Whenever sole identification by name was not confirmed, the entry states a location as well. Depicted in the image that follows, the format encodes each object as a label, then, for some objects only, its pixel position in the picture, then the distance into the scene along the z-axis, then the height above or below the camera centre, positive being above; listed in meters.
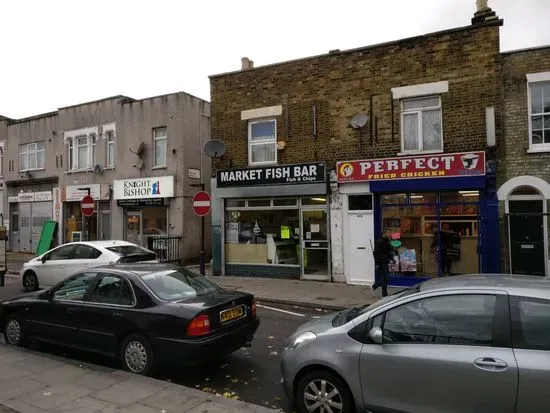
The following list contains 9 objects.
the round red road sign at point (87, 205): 15.72 +0.57
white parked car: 11.52 -1.03
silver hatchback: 3.47 -1.20
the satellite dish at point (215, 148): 14.51 +2.36
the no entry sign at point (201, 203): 12.84 +0.47
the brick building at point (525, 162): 10.95 +1.34
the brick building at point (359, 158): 11.59 +1.77
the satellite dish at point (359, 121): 12.73 +2.83
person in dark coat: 10.59 -0.99
